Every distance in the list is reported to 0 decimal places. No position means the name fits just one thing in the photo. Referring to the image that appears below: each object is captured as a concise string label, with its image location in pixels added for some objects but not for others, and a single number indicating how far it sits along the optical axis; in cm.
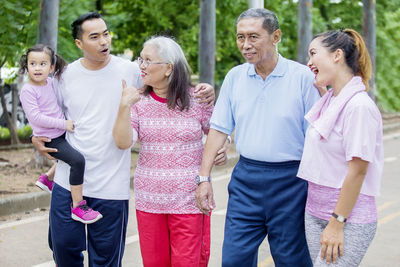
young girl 409
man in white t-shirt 398
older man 362
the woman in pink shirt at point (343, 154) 302
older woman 393
